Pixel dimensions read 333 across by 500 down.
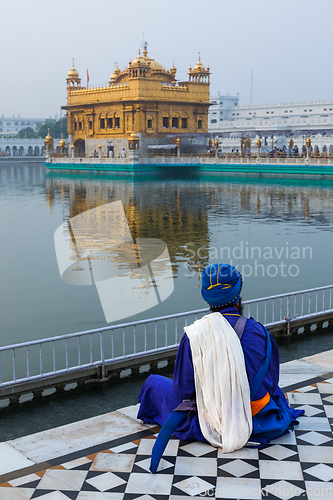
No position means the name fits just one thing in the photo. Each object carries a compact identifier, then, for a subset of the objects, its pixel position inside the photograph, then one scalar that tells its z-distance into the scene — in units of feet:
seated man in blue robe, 12.57
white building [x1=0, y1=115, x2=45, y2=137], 570.87
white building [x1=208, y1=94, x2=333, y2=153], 220.02
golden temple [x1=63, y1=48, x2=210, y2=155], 178.40
